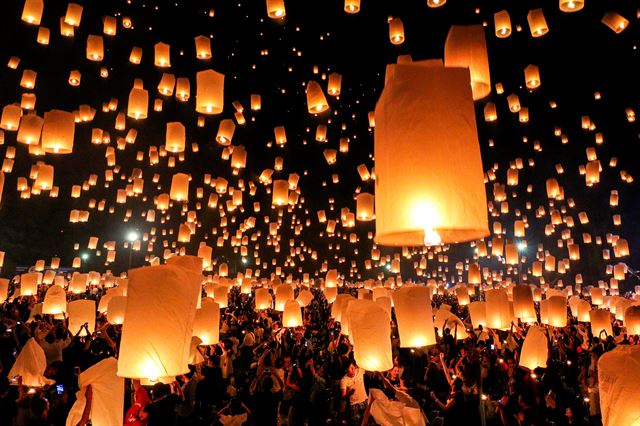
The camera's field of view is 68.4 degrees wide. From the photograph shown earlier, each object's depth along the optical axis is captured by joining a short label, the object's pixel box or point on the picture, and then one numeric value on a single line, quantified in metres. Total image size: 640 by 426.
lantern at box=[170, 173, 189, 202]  9.51
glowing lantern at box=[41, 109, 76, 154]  6.98
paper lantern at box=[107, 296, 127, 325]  9.26
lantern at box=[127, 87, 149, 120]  8.20
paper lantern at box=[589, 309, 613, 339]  9.89
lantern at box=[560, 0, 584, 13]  5.40
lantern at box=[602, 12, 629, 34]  7.85
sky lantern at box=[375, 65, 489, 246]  2.05
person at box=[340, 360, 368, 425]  5.92
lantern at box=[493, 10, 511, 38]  7.01
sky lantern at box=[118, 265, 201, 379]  3.20
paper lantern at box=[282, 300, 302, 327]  9.88
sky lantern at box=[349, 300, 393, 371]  4.79
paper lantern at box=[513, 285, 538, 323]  9.42
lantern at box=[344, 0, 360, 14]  6.79
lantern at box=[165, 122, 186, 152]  8.05
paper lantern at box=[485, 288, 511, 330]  8.51
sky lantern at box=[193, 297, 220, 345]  7.43
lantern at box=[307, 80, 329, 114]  7.20
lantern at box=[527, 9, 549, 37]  6.91
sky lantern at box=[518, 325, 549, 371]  6.83
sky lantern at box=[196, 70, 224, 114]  6.57
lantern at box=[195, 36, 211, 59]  8.31
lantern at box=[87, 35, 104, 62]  8.52
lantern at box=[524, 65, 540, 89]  8.55
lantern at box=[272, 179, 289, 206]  10.78
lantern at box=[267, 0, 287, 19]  6.49
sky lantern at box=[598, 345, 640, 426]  3.16
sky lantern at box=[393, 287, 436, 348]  5.42
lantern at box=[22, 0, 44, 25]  7.78
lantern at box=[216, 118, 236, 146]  8.73
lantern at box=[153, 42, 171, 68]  8.45
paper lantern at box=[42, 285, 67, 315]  10.79
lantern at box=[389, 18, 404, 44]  7.71
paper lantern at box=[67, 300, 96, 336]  9.06
